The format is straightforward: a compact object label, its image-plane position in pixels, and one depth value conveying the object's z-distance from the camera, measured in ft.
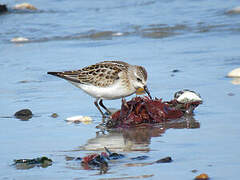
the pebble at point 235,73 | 57.47
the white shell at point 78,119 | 46.44
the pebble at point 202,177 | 31.07
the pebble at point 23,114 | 48.28
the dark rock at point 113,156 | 35.76
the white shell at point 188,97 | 49.34
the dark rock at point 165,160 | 34.37
